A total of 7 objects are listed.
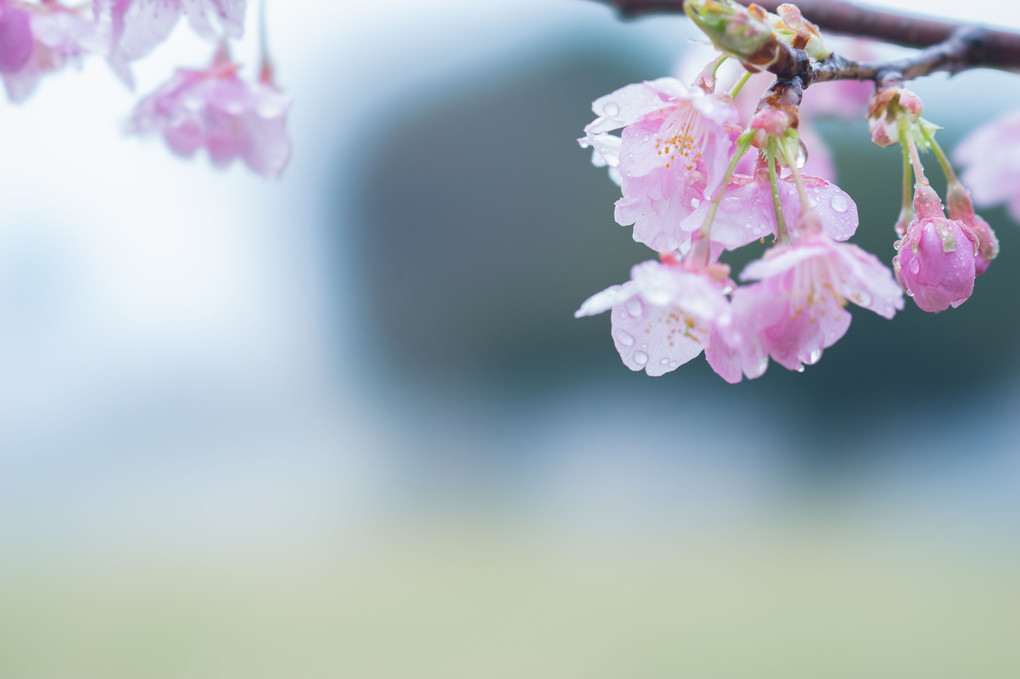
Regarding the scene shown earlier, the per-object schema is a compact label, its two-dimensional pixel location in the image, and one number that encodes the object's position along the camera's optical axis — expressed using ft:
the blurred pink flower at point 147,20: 1.59
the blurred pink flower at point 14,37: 1.62
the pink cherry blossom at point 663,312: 1.43
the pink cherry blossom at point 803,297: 1.43
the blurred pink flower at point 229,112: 1.78
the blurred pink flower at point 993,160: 2.02
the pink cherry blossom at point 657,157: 1.49
